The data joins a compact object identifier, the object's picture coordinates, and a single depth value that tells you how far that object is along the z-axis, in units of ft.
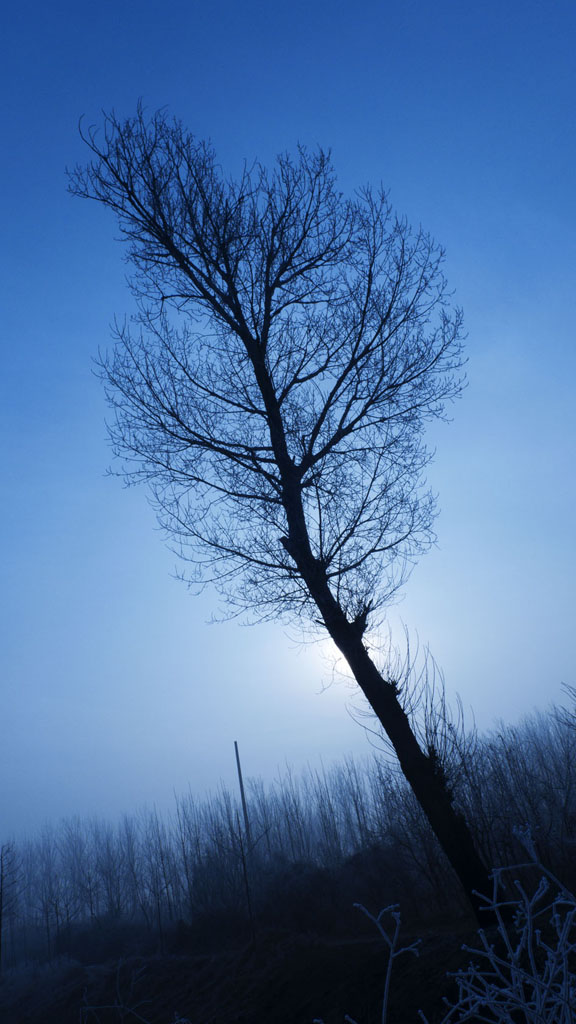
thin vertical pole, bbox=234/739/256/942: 52.54
